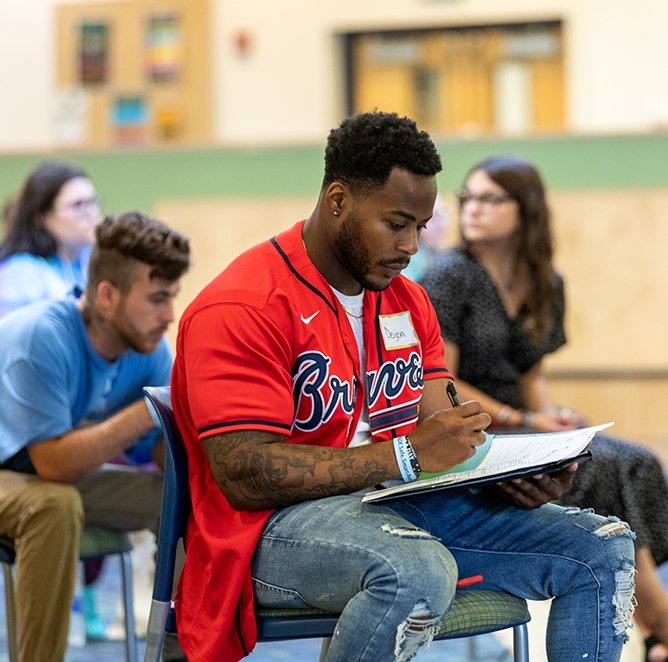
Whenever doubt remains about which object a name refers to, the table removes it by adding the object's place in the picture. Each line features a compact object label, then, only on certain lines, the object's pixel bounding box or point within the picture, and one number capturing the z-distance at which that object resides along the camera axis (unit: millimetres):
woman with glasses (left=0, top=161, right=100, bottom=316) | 6828
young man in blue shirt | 4348
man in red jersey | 3221
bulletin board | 16937
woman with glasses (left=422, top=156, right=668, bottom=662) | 5020
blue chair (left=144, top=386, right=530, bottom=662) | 3350
